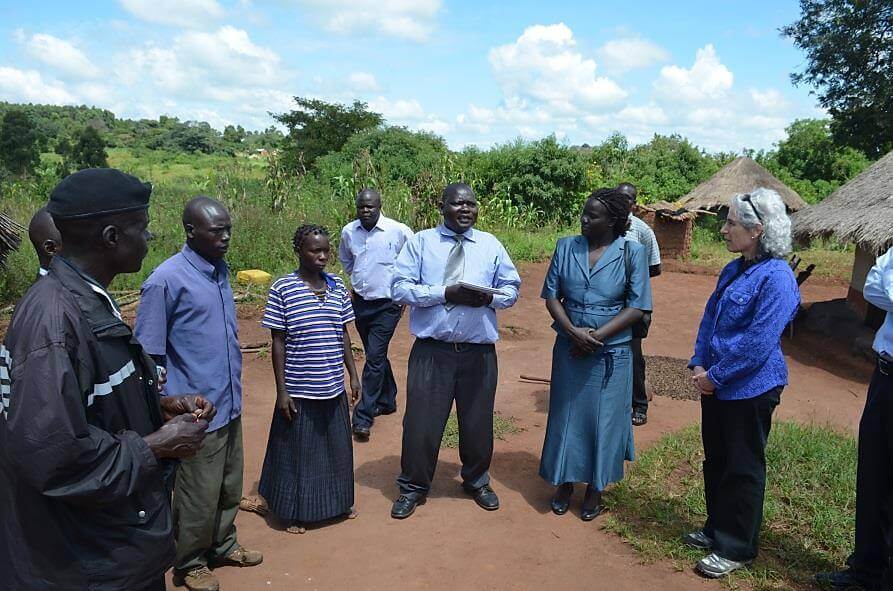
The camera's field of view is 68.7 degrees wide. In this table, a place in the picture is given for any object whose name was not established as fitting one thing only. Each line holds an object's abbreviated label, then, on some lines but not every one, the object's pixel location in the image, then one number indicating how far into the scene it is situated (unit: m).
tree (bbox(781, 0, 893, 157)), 14.65
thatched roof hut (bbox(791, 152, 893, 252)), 8.00
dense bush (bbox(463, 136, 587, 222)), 17.03
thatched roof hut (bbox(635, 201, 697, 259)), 14.41
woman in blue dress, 3.74
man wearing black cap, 1.52
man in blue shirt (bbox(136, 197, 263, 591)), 2.88
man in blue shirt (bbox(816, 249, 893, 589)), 2.81
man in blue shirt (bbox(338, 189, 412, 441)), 5.21
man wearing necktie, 3.77
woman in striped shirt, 3.57
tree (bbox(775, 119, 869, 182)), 19.67
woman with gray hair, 3.05
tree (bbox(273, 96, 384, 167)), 23.45
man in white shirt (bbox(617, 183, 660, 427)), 5.26
